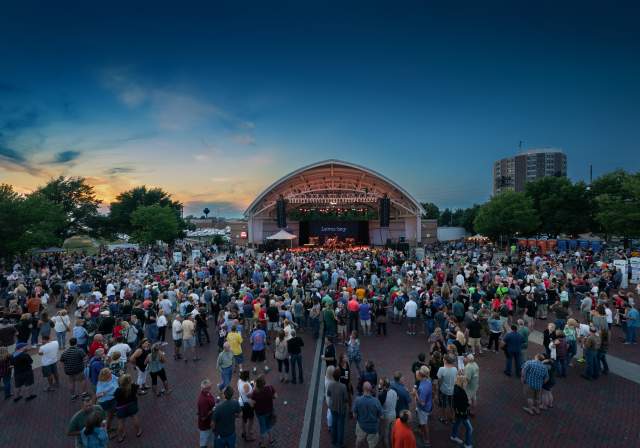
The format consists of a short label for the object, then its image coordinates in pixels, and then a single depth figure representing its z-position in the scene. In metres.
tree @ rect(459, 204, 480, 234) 61.03
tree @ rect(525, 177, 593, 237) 33.56
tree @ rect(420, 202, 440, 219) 75.94
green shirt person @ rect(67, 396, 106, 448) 4.07
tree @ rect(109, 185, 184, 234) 42.19
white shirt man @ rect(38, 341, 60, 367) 6.62
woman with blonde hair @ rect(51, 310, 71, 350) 8.27
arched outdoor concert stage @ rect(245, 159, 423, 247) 35.22
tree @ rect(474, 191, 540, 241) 33.25
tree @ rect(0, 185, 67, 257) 20.16
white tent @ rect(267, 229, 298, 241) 32.41
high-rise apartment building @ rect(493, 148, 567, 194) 134.38
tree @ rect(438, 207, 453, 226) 93.03
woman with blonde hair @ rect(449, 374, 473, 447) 4.71
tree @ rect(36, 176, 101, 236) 36.78
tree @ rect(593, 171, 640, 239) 22.58
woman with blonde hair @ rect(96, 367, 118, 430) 5.07
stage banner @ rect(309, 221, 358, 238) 39.94
